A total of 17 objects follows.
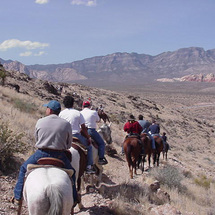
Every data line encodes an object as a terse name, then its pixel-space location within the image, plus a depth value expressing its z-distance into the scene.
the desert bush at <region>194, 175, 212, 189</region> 12.04
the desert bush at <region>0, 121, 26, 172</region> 7.18
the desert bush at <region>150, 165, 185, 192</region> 10.06
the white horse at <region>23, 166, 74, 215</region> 3.86
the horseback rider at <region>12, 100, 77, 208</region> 4.72
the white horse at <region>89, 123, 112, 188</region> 7.51
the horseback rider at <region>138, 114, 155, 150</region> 12.25
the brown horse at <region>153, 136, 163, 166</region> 13.62
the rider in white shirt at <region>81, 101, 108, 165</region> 7.46
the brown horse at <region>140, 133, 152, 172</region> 11.92
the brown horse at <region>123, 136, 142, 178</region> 10.16
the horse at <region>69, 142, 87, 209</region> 5.95
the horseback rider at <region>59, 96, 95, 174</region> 6.32
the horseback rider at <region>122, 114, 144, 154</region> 10.51
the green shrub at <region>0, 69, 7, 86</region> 25.30
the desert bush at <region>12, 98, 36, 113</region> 15.78
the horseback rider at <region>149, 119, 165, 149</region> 13.91
